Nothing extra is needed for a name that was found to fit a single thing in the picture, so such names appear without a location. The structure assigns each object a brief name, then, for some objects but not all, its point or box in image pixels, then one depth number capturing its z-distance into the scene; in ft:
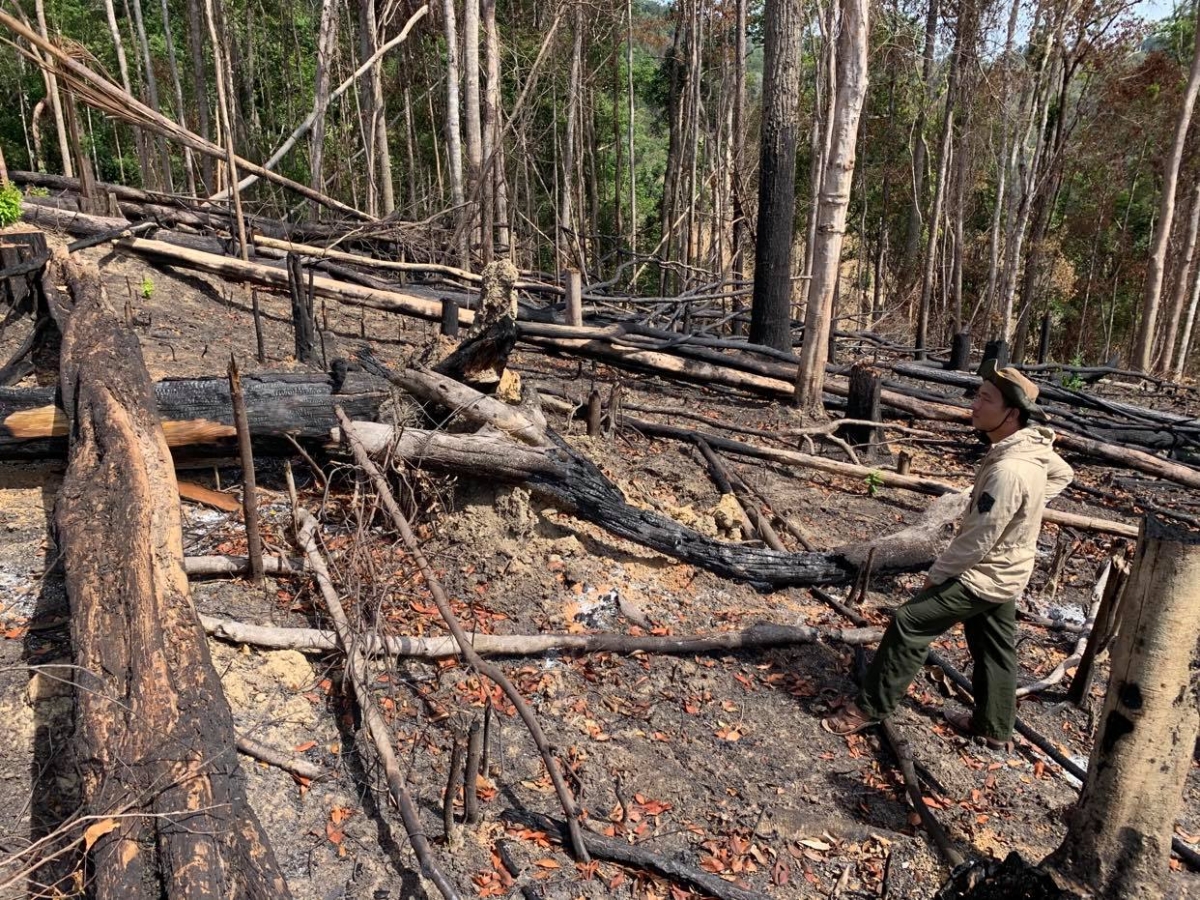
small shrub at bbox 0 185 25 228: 29.12
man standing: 11.60
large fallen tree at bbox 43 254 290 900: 7.43
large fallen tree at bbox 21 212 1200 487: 27.96
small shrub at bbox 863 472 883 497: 22.56
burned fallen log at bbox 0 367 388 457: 14.89
